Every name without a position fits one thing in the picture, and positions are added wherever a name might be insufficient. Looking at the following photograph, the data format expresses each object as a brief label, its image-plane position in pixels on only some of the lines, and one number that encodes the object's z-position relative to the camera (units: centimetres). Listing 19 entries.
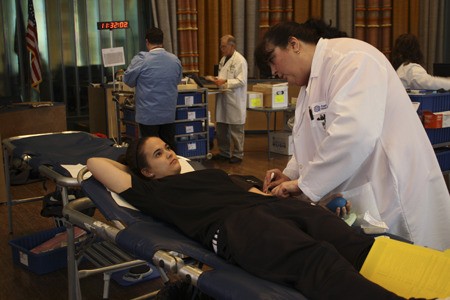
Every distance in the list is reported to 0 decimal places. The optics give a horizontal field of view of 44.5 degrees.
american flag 610
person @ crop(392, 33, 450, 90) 409
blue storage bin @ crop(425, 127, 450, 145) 362
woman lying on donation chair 135
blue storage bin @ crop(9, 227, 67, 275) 293
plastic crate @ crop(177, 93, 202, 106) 500
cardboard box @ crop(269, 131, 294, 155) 588
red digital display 503
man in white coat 547
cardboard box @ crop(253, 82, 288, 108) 574
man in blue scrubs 467
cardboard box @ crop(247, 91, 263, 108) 583
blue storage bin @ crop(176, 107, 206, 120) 500
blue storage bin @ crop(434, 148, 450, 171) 371
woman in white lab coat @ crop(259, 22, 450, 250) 169
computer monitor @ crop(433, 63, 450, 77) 513
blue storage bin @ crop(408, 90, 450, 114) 352
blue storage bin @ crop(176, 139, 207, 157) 501
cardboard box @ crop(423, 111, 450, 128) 349
